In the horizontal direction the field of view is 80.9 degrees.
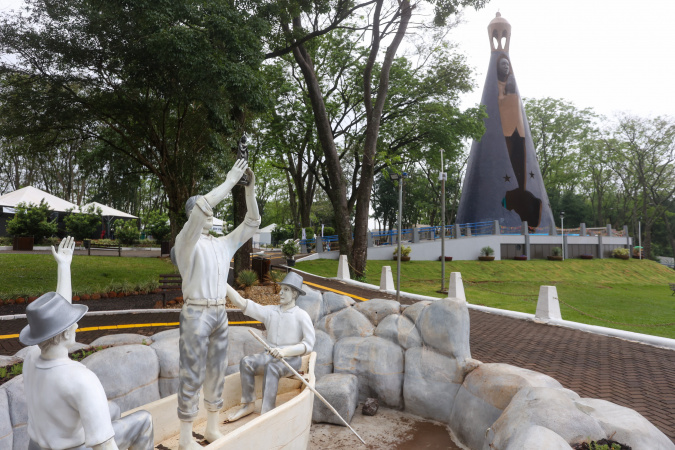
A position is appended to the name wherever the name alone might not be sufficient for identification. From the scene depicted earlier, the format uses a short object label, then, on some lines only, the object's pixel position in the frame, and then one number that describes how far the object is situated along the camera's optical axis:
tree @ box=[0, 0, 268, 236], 9.62
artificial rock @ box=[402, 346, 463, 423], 5.53
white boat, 3.08
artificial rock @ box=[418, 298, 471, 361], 5.66
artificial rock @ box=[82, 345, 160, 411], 4.62
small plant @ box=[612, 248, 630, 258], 29.98
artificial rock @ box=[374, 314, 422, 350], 6.23
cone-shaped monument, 30.09
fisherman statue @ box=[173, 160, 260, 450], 3.11
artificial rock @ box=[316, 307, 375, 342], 6.87
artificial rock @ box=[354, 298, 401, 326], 7.16
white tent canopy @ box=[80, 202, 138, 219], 27.27
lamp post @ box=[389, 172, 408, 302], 11.22
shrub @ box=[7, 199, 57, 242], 20.52
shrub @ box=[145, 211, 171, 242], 27.69
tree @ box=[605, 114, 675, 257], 33.28
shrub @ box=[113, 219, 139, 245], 27.38
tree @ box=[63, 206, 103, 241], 22.47
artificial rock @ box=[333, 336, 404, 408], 6.01
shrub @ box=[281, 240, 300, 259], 20.91
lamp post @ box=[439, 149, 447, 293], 15.05
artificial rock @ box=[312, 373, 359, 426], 5.41
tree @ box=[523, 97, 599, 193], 38.00
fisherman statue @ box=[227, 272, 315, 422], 3.88
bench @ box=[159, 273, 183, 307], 10.84
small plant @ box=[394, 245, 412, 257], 23.76
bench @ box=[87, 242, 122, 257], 26.42
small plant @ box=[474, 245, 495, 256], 26.94
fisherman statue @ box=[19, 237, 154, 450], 2.11
